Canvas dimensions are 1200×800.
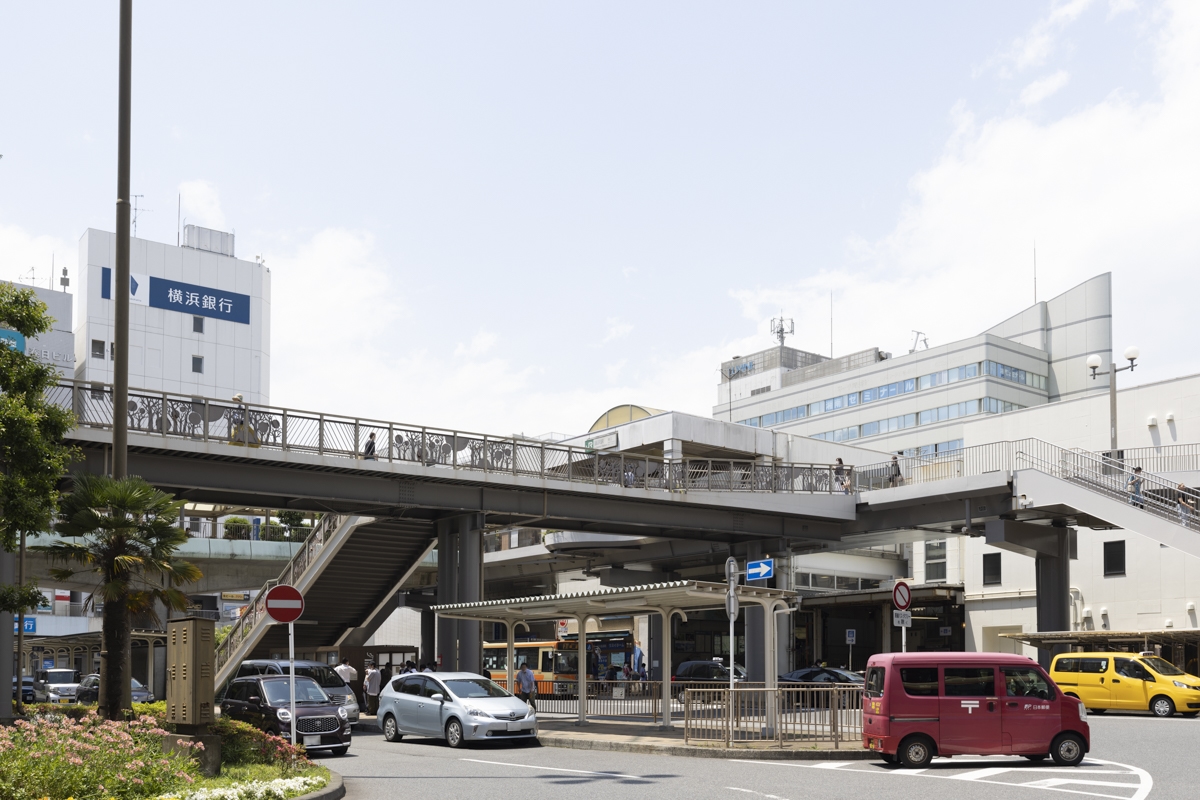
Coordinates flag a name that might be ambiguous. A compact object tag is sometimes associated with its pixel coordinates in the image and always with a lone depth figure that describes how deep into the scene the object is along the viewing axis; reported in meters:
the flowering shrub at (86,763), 11.38
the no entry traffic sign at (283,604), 17.59
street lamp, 42.00
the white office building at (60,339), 86.25
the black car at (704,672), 42.17
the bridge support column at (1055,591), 39.06
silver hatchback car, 23.12
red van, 18.06
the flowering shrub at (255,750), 16.42
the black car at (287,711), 21.97
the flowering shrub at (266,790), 12.20
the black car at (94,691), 39.28
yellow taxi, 30.09
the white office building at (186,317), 89.19
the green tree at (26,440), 18.89
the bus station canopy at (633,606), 22.45
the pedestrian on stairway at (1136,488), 33.75
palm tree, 17.12
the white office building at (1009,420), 44.78
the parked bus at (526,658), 47.22
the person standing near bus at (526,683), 32.19
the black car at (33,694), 47.12
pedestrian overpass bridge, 29.62
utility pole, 16.23
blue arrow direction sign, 23.23
